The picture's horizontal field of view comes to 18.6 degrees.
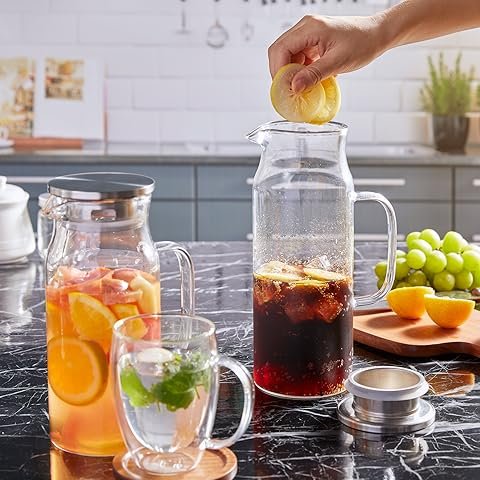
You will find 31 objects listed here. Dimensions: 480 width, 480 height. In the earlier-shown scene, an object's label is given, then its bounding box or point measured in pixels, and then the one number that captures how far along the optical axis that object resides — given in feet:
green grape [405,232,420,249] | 6.07
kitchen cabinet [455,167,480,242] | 12.25
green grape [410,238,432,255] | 5.90
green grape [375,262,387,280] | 5.95
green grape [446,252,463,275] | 5.86
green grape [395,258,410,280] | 5.88
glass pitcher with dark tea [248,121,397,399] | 4.59
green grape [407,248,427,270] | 5.83
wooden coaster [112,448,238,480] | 3.92
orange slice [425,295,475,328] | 5.24
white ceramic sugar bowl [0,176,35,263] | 6.70
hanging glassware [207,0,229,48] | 13.92
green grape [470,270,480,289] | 5.94
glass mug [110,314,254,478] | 3.83
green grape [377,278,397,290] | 6.03
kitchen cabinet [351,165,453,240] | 12.21
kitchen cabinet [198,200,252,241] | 12.28
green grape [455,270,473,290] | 5.90
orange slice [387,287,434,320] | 5.40
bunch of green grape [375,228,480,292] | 5.85
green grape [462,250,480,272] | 5.88
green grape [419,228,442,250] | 6.03
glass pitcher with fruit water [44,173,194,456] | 4.12
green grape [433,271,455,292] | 5.85
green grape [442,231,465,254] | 5.99
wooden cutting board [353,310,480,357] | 5.08
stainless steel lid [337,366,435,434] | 4.33
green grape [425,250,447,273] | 5.83
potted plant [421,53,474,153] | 13.21
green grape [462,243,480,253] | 5.97
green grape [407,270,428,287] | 5.87
